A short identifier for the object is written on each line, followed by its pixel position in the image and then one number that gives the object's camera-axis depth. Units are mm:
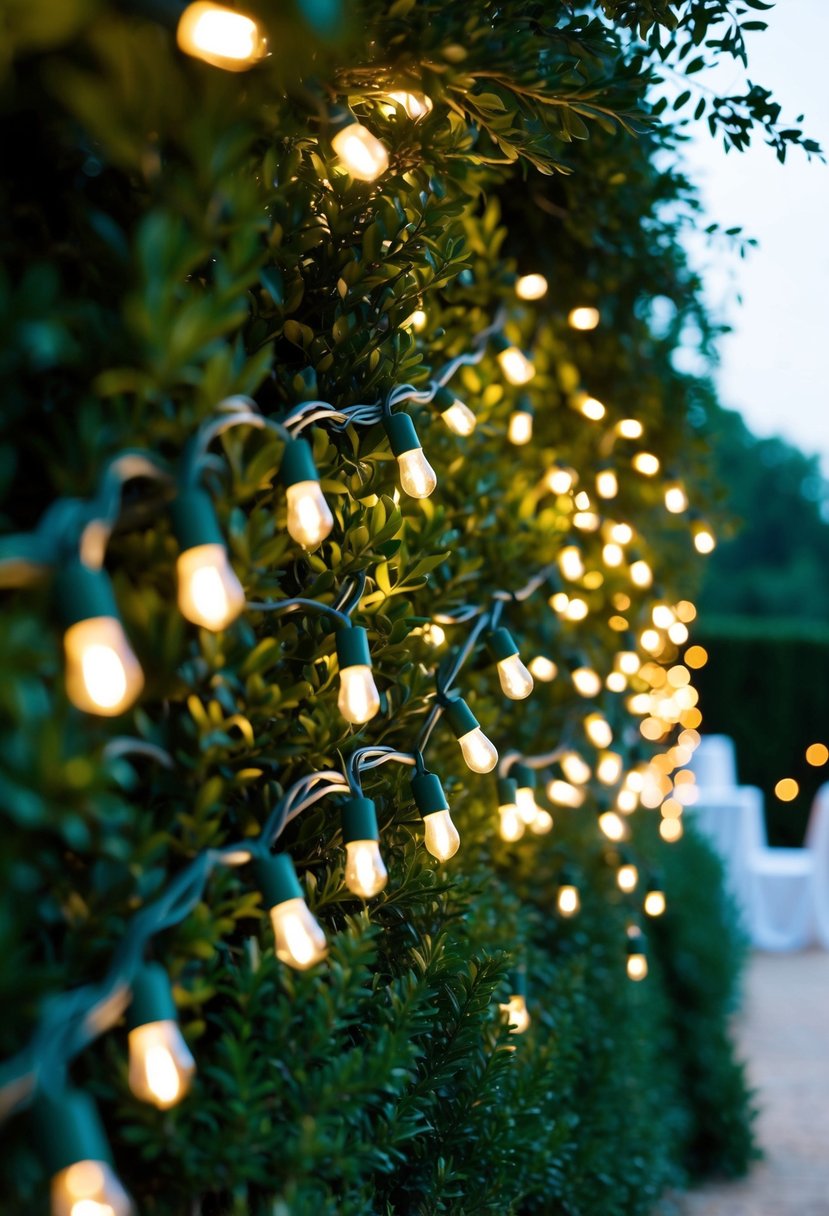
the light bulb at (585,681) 2900
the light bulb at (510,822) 1995
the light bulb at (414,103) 1387
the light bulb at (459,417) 1845
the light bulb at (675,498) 3287
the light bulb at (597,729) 2900
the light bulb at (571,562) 2781
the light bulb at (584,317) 3020
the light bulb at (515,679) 1692
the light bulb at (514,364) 2467
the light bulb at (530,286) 2627
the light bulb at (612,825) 2793
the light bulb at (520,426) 2602
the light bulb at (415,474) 1463
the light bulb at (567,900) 2695
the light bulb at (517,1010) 1994
